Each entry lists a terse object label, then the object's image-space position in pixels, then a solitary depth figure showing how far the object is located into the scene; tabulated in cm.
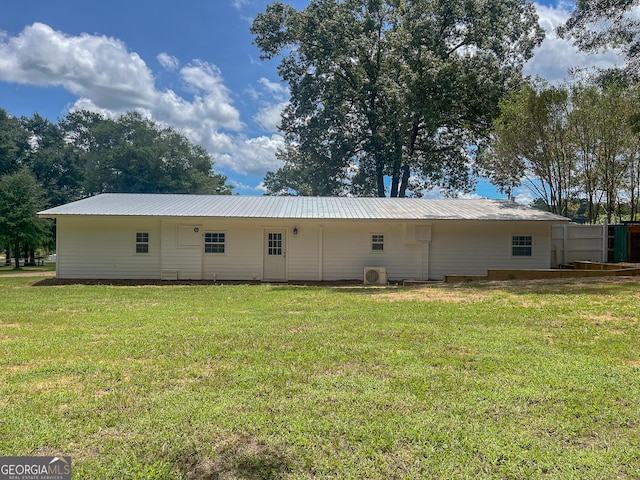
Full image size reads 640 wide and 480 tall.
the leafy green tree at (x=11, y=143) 3139
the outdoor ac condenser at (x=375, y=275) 1353
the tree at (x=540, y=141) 1547
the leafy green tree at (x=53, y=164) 3416
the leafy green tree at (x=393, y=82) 2102
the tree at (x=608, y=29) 1274
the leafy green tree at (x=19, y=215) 1992
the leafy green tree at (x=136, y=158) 3853
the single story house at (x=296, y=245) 1385
